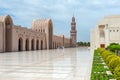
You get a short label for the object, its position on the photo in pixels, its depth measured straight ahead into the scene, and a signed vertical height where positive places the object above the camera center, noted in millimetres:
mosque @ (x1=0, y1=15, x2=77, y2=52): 34031 +1558
